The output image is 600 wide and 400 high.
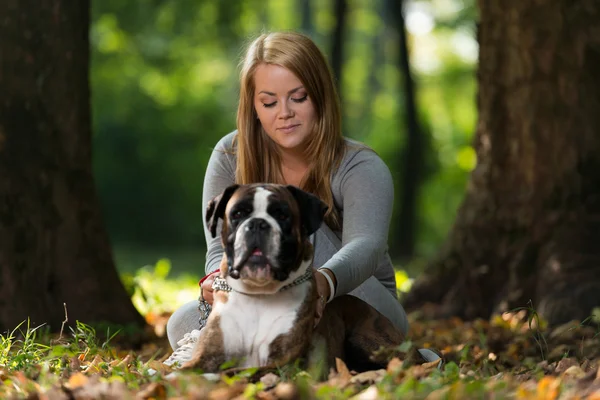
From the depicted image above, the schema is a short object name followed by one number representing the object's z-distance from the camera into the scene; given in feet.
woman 31.48
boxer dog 24.41
